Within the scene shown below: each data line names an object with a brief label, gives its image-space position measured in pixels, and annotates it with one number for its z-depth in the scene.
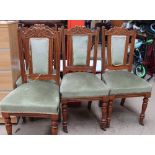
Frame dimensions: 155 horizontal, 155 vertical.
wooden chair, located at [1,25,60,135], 1.85
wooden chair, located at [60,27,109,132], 2.13
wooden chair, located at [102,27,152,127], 2.26
